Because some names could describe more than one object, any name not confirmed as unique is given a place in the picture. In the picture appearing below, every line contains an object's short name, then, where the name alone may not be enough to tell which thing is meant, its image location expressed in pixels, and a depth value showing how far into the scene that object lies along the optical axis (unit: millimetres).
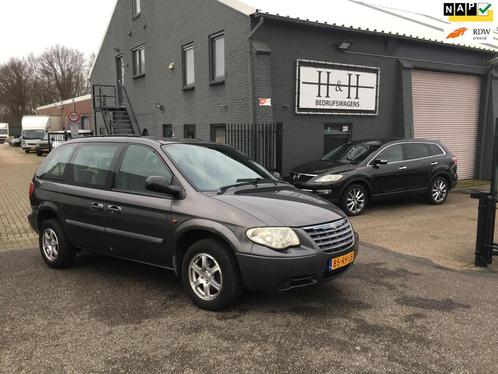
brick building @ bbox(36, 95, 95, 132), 30953
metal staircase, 19056
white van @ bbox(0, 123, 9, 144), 65062
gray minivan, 3844
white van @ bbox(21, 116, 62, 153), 36031
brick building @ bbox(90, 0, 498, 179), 11586
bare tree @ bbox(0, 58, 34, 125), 66375
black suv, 9023
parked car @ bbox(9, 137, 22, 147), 51388
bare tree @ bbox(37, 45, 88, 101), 65062
